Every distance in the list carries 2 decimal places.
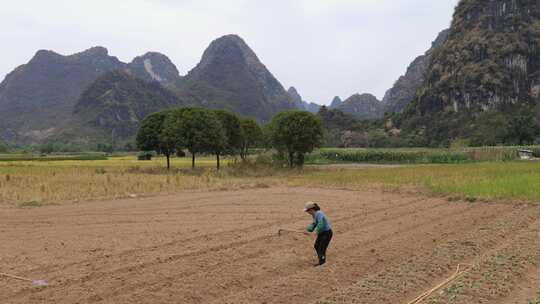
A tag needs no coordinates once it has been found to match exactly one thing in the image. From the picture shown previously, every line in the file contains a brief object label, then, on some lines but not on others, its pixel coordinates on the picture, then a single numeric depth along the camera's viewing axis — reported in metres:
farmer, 10.41
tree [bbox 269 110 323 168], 53.78
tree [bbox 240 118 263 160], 64.06
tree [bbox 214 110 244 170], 58.62
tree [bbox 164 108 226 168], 50.84
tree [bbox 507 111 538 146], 93.50
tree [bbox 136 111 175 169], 57.12
